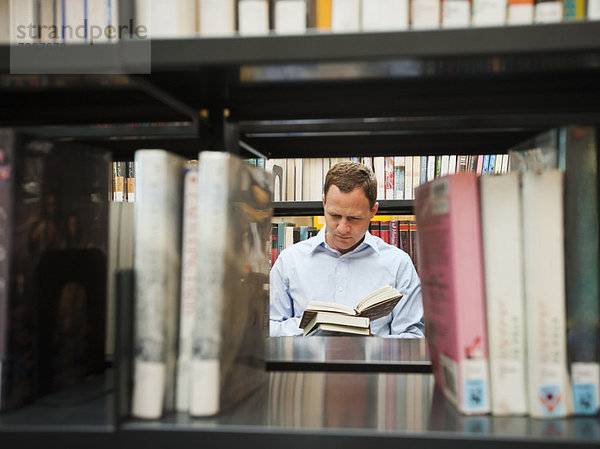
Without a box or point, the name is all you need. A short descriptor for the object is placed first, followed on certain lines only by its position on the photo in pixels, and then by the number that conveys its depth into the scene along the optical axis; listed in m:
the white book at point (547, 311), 0.54
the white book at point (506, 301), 0.55
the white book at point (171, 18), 0.59
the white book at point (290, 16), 0.60
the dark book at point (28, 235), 0.55
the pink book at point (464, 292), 0.55
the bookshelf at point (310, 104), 0.50
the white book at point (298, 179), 2.78
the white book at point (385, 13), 0.60
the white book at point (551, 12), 0.58
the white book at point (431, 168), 2.69
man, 2.27
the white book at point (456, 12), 0.59
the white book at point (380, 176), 2.70
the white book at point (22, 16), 0.84
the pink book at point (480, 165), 2.68
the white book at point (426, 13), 0.59
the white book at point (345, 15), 0.60
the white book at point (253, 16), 0.60
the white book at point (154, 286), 0.52
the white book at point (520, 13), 0.59
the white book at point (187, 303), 0.54
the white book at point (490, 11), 0.59
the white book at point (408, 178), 2.69
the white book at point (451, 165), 2.66
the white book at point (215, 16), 0.61
